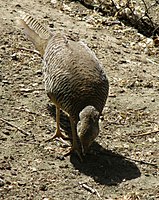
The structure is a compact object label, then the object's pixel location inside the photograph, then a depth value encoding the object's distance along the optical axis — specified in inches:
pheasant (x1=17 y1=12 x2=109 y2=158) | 389.8
